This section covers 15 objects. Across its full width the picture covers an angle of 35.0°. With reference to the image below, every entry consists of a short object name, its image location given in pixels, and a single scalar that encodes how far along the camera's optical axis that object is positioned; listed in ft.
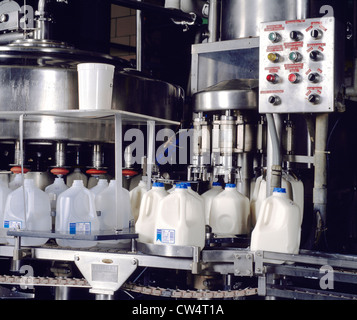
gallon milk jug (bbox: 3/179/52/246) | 8.16
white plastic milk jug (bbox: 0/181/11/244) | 8.58
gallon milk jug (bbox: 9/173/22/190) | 9.12
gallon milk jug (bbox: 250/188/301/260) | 7.36
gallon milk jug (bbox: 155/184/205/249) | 7.45
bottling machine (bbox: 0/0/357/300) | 7.65
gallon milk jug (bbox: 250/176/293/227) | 8.68
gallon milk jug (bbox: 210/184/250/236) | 8.45
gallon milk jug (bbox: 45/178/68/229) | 8.81
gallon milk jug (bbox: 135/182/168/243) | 7.96
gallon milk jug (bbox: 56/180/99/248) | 7.93
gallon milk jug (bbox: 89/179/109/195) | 8.65
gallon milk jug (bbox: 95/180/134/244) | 8.38
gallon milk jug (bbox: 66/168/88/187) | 10.09
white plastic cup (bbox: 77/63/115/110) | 7.75
